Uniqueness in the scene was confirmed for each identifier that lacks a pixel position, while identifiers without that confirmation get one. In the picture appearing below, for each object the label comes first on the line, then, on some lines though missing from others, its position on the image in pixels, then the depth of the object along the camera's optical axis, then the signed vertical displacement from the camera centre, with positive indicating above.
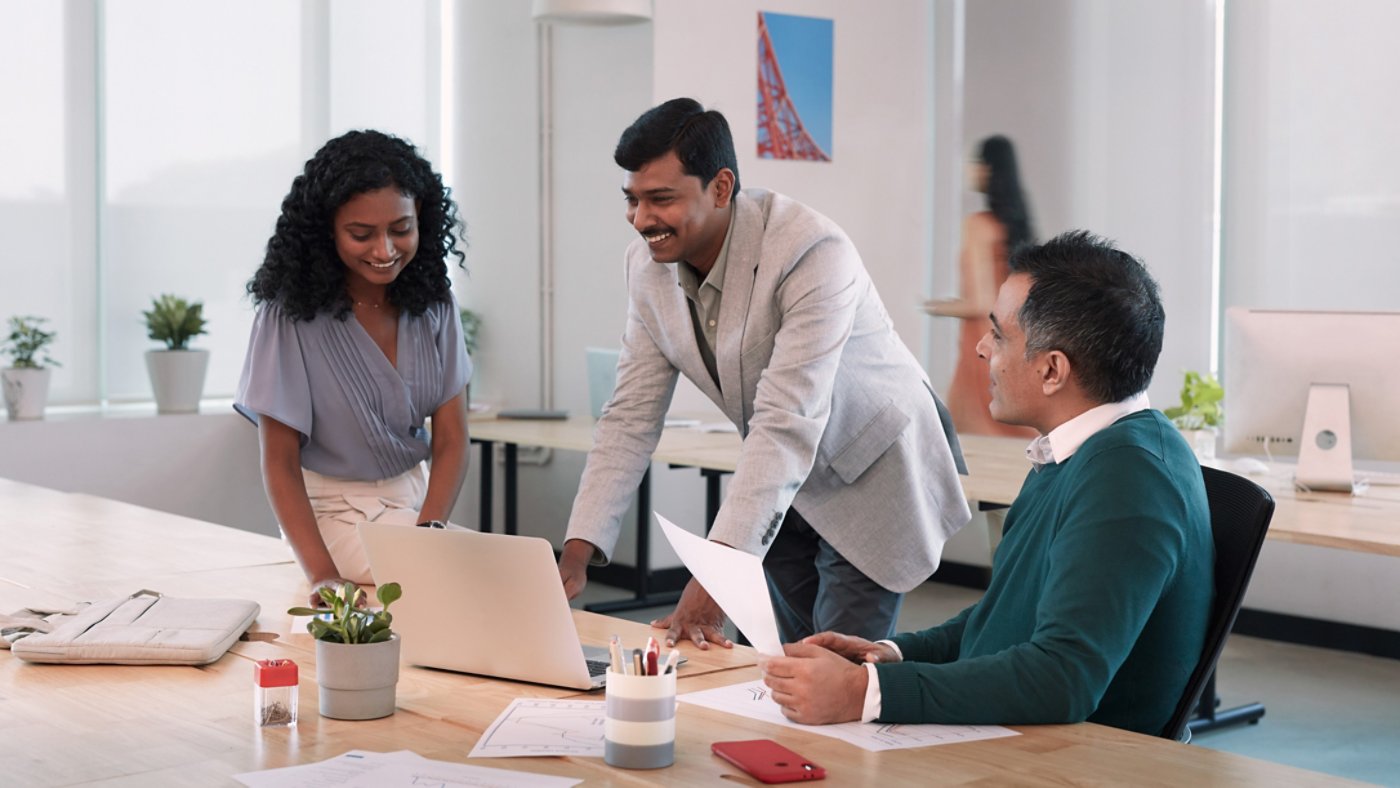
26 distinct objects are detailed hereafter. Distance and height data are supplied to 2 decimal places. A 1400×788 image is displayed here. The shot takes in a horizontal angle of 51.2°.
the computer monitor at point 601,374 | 5.25 -0.06
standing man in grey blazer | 2.26 -0.06
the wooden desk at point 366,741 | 1.46 -0.41
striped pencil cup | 1.47 -0.37
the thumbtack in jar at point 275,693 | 1.61 -0.38
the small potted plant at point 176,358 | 5.72 -0.01
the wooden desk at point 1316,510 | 3.02 -0.34
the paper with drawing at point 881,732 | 1.57 -0.41
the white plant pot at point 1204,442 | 3.88 -0.22
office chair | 1.72 -0.23
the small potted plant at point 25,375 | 5.37 -0.07
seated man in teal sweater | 1.60 -0.22
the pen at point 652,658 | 1.48 -0.30
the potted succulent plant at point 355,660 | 1.65 -0.34
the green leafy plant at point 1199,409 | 3.96 -0.13
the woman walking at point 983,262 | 5.94 +0.41
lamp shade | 4.96 +1.19
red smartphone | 1.43 -0.40
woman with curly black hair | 2.54 +0.01
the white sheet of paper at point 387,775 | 1.42 -0.41
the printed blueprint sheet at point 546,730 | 1.54 -0.41
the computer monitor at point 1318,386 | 3.51 -0.06
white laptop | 1.77 -0.31
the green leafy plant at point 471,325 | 6.58 +0.15
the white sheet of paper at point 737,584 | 1.71 -0.26
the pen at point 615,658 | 1.49 -0.31
